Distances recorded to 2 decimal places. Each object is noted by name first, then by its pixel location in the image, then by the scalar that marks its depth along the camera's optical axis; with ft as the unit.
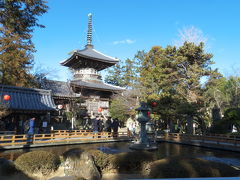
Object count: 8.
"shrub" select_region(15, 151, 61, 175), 21.98
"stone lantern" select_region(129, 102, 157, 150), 37.81
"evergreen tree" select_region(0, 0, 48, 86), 66.33
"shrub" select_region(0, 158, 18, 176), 21.54
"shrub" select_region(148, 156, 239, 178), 15.34
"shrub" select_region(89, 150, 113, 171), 23.44
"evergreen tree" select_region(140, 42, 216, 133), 70.41
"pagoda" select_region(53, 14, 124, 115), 86.34
